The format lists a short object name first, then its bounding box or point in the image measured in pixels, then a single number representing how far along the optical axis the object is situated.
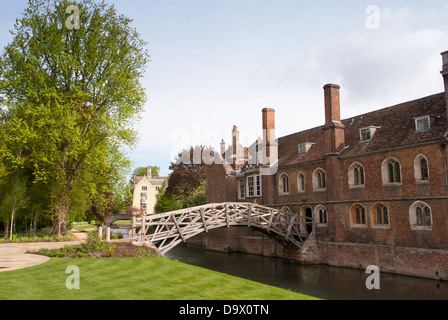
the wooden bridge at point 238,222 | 18.98
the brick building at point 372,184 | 18.97
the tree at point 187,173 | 51.88
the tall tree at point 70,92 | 21.59
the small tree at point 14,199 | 23.75
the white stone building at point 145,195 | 92.69
